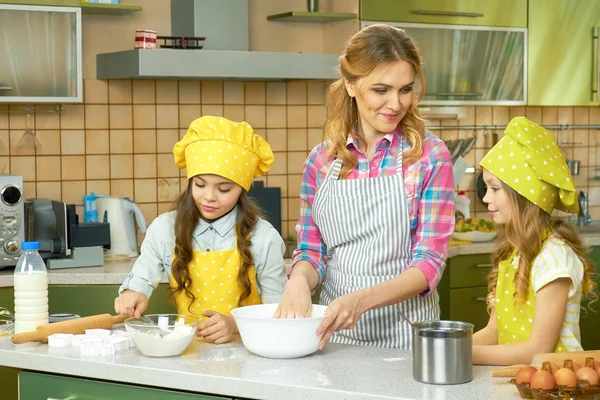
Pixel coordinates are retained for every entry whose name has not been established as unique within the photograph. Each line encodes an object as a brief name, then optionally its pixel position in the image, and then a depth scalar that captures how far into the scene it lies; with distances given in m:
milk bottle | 2.39
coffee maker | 3.83
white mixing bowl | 2.11
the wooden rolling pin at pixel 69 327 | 2.32
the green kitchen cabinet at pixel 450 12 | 4.31
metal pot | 1.91
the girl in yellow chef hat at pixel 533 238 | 2.25
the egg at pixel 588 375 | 1.78
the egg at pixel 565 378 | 1.76
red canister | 4.03
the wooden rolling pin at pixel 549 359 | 1.92
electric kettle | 4.09
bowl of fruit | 4.52
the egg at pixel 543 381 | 1.76
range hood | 3.91
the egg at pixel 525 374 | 1.81
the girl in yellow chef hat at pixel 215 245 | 2.61
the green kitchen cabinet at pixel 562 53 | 4.72
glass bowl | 2.18
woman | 2.38
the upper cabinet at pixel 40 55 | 3.81
